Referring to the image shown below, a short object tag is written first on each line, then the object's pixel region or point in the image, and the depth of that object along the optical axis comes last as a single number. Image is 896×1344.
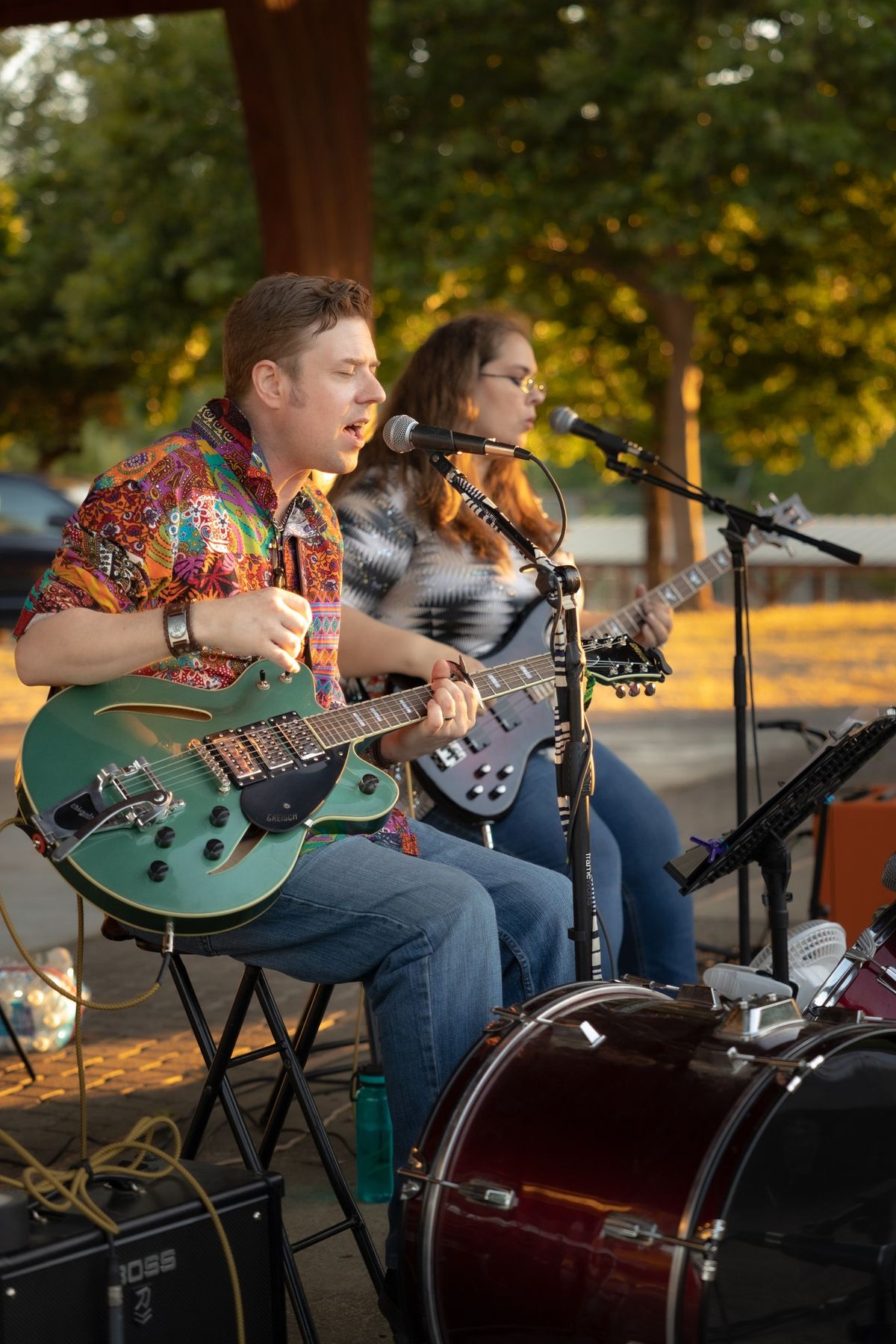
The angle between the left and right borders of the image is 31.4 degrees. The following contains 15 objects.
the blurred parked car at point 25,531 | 15.36
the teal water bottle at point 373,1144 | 3.52
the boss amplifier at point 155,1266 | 2.13
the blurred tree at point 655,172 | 15.73
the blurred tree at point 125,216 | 18.28
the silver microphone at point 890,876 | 3.15
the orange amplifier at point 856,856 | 4.77
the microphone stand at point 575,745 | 2.79
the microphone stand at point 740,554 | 3.97
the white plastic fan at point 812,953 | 3.59
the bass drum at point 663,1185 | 2.10
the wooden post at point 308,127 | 7.87
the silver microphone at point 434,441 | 2.93
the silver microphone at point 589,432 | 3.69
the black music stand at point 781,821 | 2.79
